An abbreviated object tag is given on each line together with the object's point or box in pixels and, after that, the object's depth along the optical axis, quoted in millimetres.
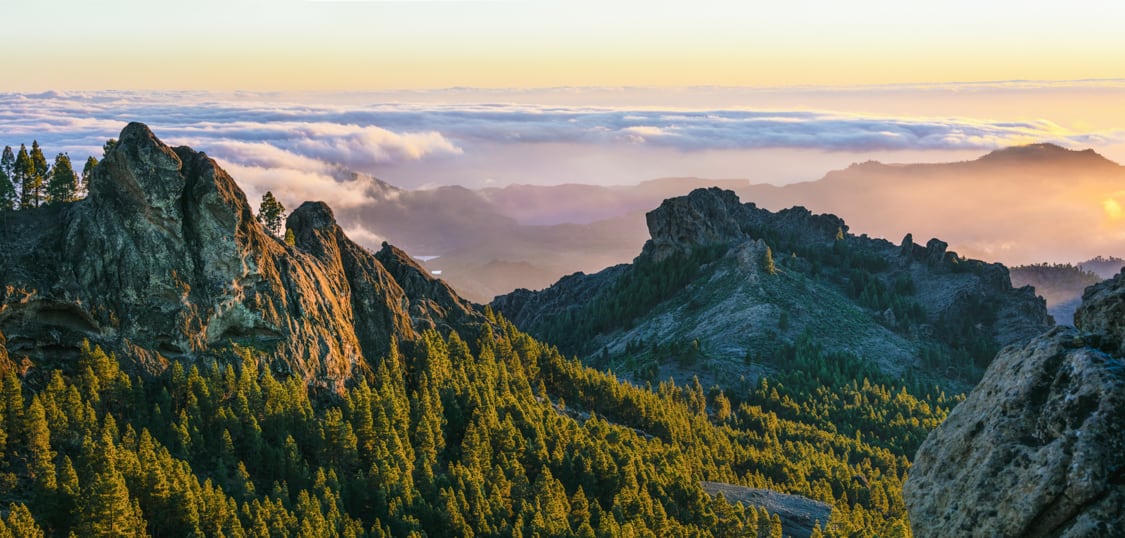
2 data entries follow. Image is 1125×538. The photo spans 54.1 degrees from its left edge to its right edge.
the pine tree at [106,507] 105062
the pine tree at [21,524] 96688
